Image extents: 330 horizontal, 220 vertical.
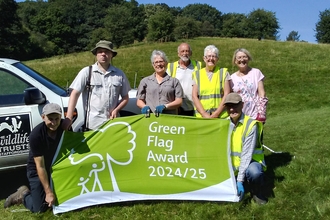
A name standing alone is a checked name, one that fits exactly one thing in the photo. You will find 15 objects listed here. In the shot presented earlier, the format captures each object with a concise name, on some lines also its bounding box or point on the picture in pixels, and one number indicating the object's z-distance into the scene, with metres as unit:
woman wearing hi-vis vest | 5.28
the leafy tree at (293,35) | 104.47
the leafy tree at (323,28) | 71.18
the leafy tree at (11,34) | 58.53
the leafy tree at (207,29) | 104.21
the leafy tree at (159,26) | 57.97
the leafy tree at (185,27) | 68.66
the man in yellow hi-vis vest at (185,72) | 5.71
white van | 5.25
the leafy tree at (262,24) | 58.34
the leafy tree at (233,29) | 85.57
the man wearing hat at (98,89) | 5.03
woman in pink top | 5.38
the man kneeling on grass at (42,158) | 4.72
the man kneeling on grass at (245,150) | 4.58
